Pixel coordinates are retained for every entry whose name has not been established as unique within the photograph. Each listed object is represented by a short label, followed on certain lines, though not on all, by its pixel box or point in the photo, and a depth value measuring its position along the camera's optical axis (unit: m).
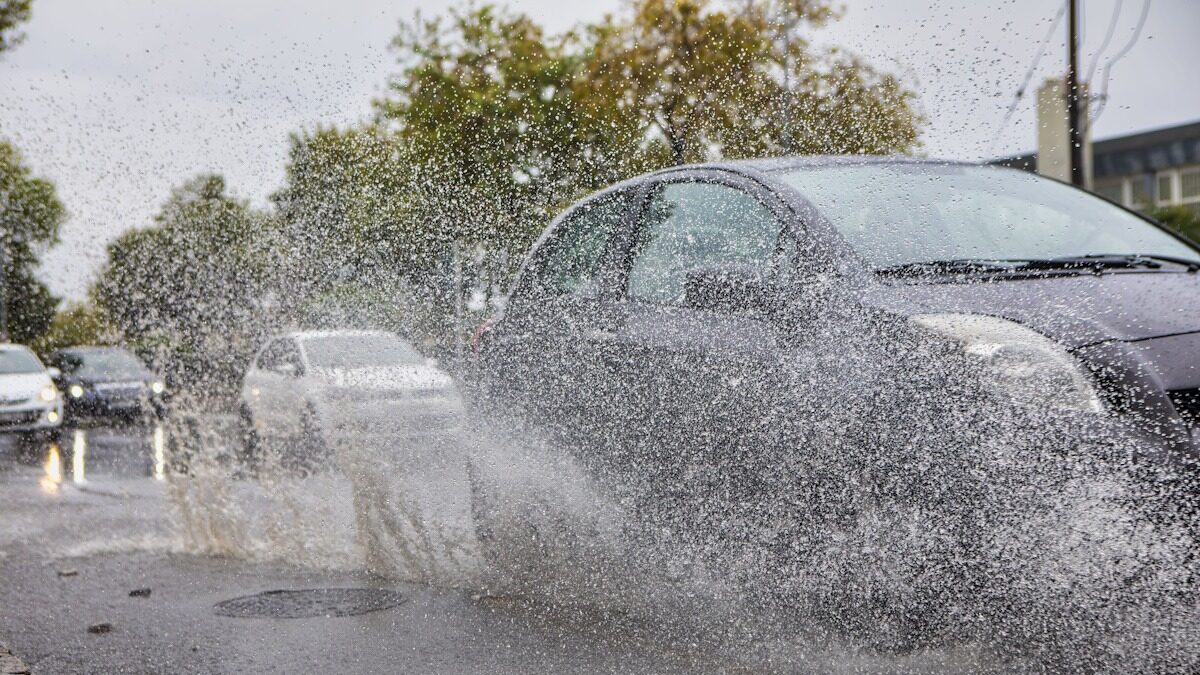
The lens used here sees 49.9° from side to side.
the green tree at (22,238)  14.25
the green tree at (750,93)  7.28
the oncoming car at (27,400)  17.33
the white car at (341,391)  6.75
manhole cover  5.15
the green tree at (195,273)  9.84
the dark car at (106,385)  22.48
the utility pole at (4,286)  31.70
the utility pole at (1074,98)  9.57
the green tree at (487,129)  7.96
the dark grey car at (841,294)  3.41
